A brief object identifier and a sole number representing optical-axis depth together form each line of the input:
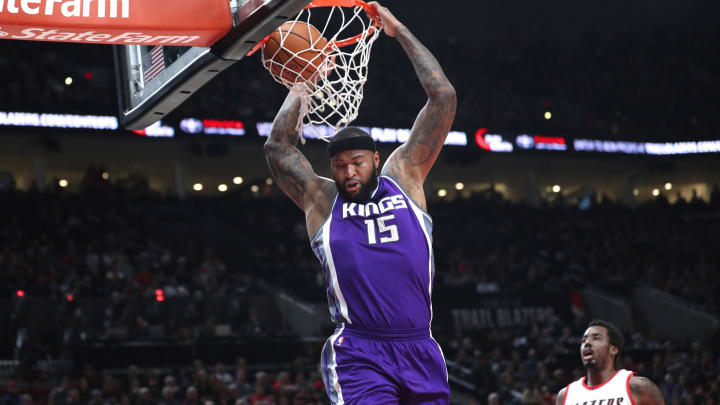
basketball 9.33
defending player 11.95
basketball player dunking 7.26
